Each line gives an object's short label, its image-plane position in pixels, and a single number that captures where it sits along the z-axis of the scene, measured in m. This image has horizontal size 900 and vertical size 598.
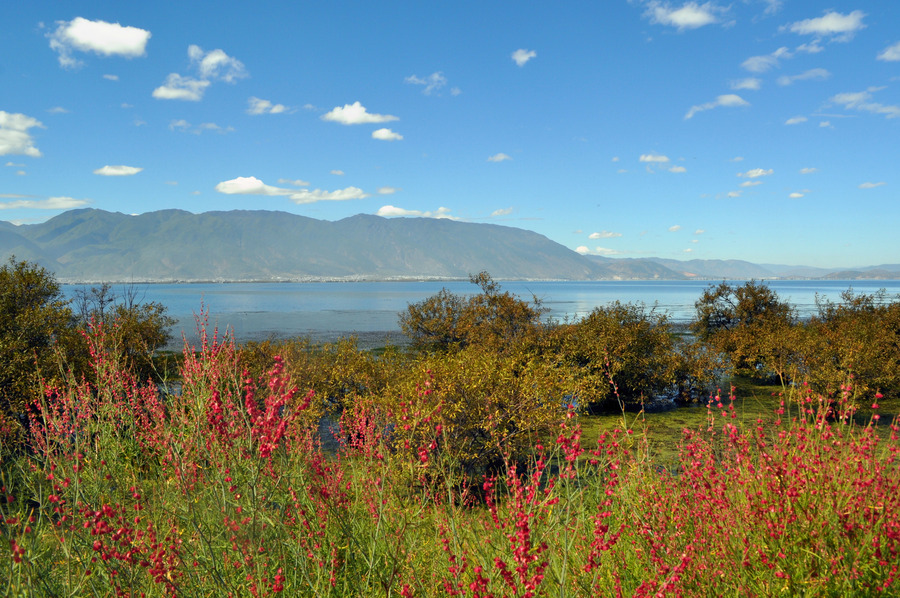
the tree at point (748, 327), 27.48
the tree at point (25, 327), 14.88
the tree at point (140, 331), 20.25
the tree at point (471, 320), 29.27
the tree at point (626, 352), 25.52
